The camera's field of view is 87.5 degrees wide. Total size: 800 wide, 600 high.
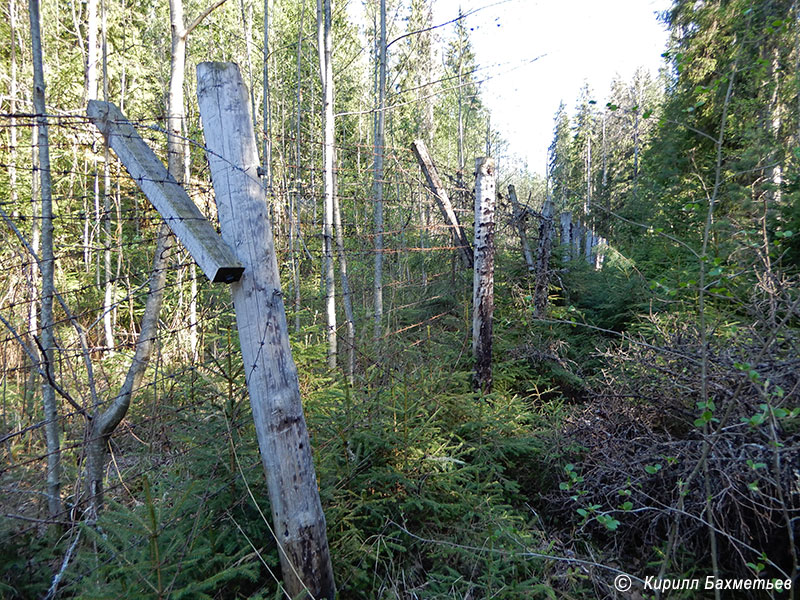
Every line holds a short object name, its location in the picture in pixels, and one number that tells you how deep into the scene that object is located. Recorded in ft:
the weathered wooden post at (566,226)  35.15
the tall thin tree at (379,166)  17.33
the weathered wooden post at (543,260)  21.45
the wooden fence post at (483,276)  15.08
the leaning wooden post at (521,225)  21.25
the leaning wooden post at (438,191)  17.63
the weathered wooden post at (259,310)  5.97
